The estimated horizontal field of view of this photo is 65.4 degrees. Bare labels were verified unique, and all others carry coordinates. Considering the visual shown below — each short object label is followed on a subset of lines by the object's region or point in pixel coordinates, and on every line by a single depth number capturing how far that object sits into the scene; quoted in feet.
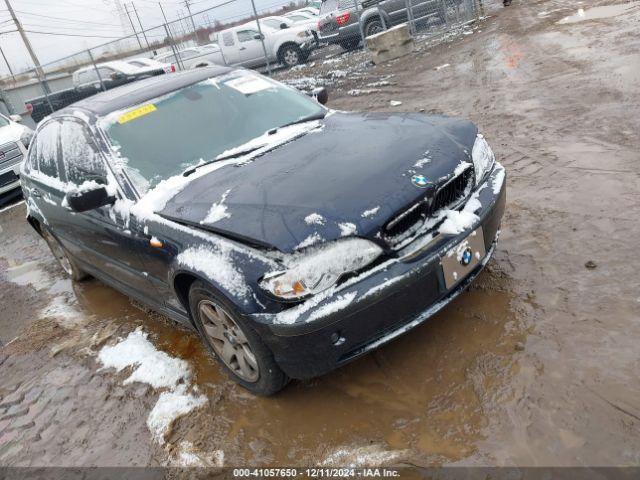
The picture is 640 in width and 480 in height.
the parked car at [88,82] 52.39
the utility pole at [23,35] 109.60
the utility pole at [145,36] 56.81
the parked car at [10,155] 31.35
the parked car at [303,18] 56.29
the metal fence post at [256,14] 45.76
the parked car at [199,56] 56.24
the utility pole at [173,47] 55.01
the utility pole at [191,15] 57.49
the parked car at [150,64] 50.55
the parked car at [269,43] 52.39
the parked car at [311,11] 65.59
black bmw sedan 7.42
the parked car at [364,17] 44.93
